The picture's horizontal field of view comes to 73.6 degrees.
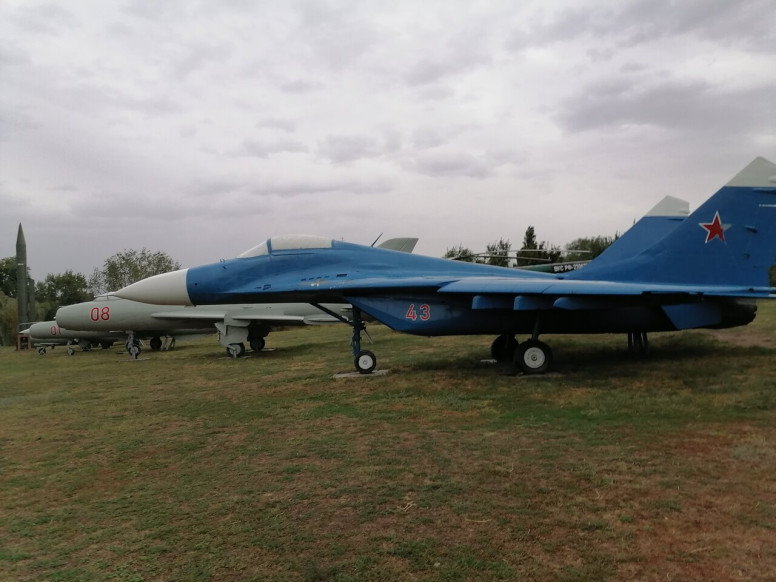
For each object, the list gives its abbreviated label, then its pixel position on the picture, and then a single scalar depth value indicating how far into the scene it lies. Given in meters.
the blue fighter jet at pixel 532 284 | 8.49
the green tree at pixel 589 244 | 51.19
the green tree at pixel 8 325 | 43.47
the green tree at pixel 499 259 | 43.51
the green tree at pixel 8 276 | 74.62
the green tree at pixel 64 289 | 75.38
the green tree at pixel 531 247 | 41.91
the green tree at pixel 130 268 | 60.03
